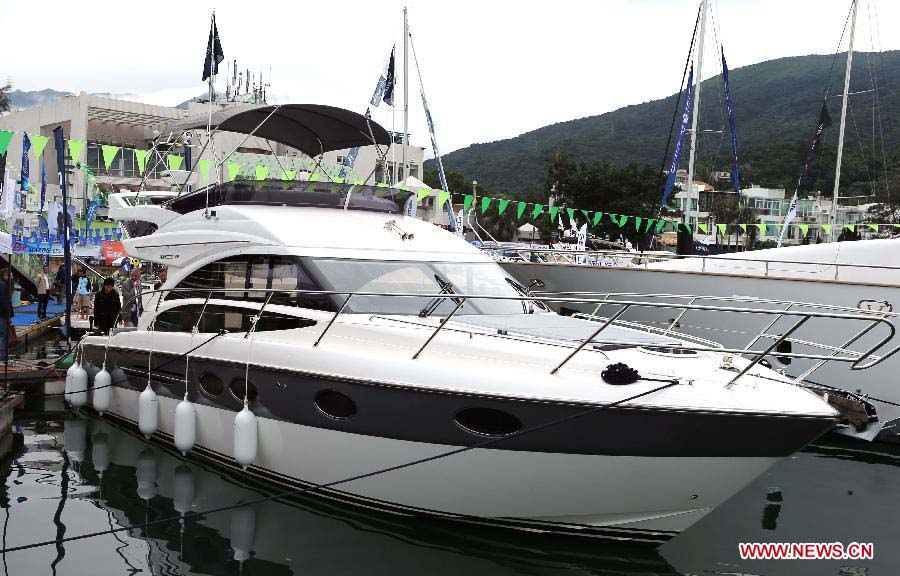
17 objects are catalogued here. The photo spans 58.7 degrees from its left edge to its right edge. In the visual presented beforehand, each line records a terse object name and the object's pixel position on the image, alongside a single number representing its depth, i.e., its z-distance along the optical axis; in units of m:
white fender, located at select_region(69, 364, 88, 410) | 9.80
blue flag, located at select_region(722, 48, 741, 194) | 21.57
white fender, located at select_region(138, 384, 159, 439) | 8.14
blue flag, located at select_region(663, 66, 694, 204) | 20.41
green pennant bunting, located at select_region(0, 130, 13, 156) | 14.73
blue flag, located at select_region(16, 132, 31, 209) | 18.53
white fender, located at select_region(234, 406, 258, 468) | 6.67
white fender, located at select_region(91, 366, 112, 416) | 9.34
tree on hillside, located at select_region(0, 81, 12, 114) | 68.31
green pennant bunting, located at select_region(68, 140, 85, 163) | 16.69
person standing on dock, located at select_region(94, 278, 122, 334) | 11.85
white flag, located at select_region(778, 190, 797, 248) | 19.45
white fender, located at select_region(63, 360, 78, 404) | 9.88
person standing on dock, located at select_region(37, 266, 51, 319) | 18.24
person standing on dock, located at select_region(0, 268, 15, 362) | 10.47
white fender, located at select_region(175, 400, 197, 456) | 7.39
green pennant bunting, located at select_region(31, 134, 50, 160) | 17.03
